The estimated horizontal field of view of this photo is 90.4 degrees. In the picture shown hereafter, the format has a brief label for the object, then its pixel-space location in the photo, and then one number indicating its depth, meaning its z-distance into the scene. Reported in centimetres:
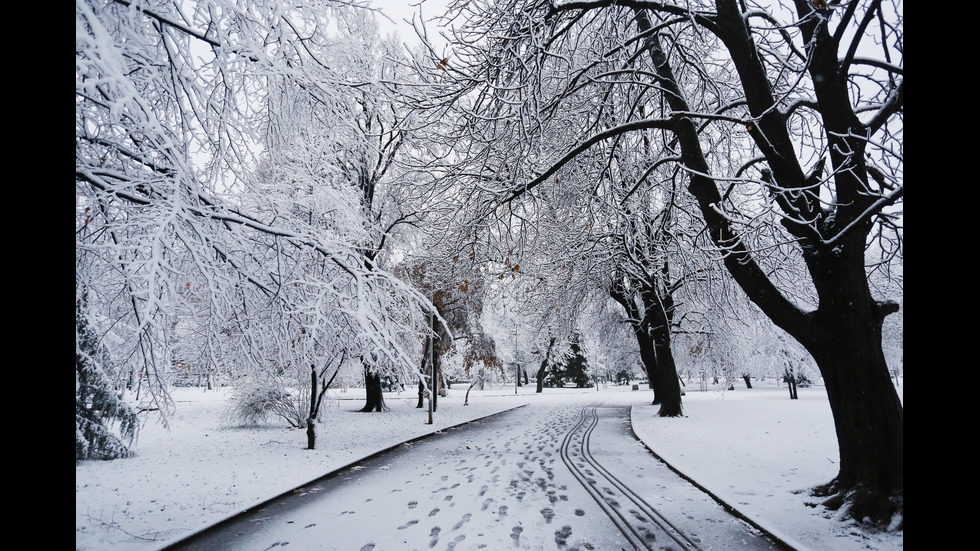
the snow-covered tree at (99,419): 902
